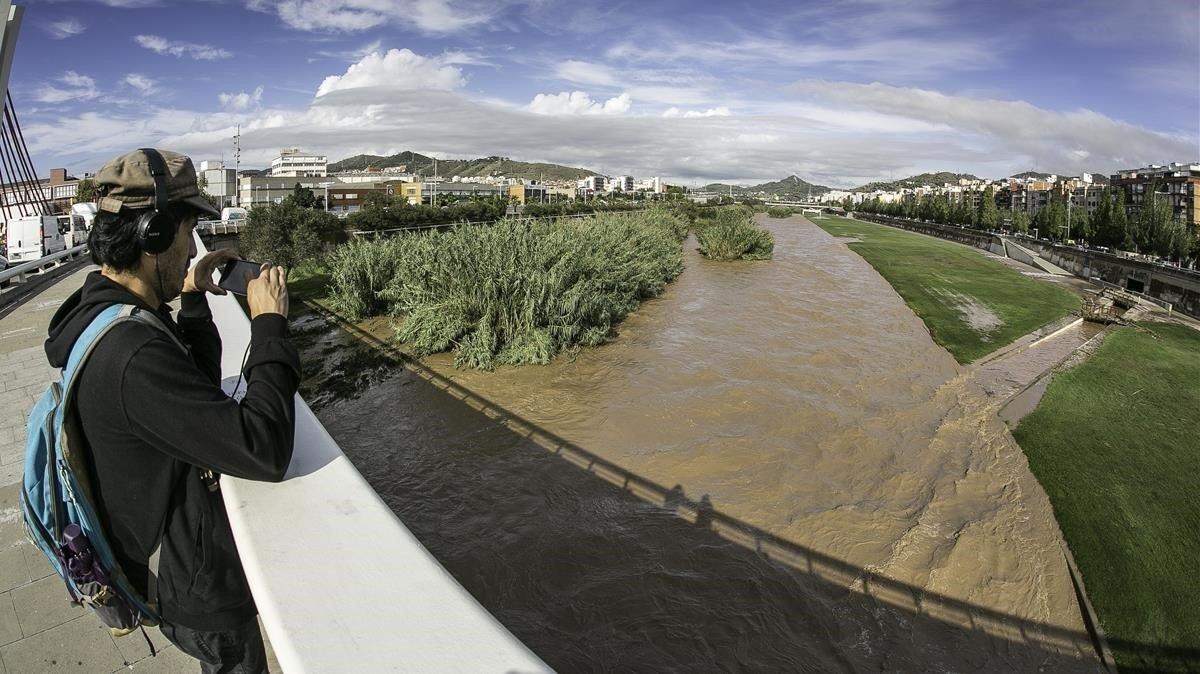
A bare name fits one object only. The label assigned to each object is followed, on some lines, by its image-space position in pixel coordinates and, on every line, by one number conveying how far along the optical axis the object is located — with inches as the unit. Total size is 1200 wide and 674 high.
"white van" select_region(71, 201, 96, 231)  1107.3
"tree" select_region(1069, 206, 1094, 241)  2055.9
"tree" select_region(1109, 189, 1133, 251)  1796.3
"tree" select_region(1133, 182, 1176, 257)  1611.7
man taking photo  55.6
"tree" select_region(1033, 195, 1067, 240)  2247.8
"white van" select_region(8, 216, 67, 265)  784.3
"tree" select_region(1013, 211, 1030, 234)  2493.8
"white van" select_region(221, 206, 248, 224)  1234.9
